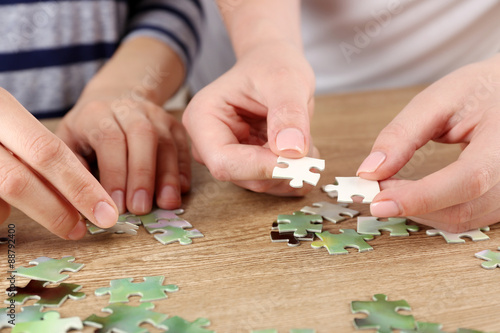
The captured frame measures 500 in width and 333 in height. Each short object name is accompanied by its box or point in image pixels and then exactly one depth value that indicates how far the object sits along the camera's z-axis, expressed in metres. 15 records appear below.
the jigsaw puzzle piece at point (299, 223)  0.45
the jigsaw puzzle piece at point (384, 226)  0.45
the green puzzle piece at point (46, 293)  0.41
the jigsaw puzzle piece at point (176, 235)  0.45
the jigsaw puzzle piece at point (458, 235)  0.44
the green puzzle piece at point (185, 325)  0.39
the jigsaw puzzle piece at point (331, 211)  0.46
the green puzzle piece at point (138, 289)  0.41
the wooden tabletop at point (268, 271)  0.40
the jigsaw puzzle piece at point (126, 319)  0.39
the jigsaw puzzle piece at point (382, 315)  0.39
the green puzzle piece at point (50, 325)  0.39
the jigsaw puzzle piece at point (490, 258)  0.42
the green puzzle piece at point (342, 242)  0.43
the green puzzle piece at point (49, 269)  0.42
